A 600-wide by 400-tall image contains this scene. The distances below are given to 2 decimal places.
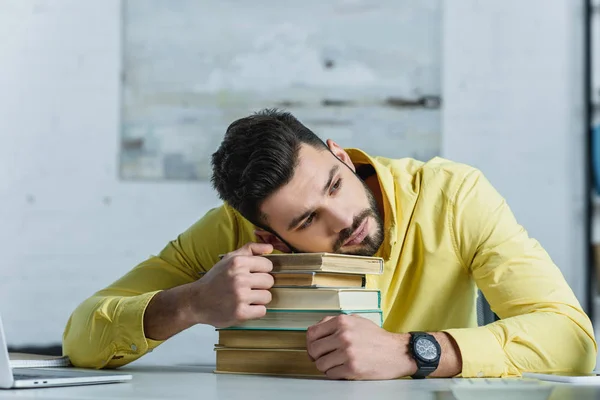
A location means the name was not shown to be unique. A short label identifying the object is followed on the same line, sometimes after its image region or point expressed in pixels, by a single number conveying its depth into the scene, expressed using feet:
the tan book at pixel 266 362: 4.19
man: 4.16
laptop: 3.34
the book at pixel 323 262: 4.04
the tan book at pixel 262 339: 4.22
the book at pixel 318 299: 4.11
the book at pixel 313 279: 4.08
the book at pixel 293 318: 4.16
